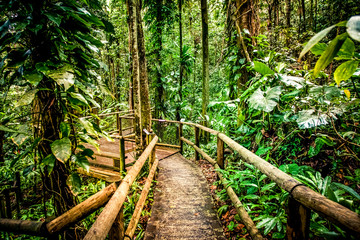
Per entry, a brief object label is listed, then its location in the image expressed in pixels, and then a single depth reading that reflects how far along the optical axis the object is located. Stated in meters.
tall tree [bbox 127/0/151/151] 3.95
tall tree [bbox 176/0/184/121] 7.60
